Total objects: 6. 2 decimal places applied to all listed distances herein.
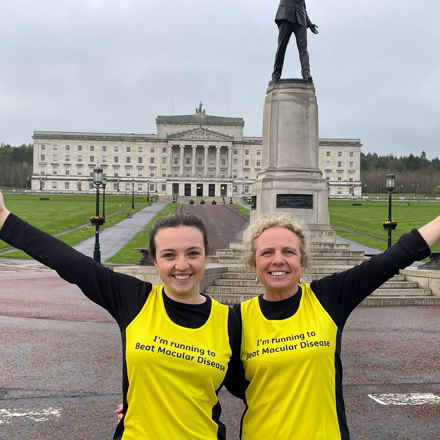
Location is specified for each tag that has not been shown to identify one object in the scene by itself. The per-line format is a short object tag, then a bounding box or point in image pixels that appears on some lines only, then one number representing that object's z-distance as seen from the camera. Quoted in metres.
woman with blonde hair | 2.56
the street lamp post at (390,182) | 27.01
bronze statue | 18.58
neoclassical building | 143.95
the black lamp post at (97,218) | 26.12
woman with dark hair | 2.49
